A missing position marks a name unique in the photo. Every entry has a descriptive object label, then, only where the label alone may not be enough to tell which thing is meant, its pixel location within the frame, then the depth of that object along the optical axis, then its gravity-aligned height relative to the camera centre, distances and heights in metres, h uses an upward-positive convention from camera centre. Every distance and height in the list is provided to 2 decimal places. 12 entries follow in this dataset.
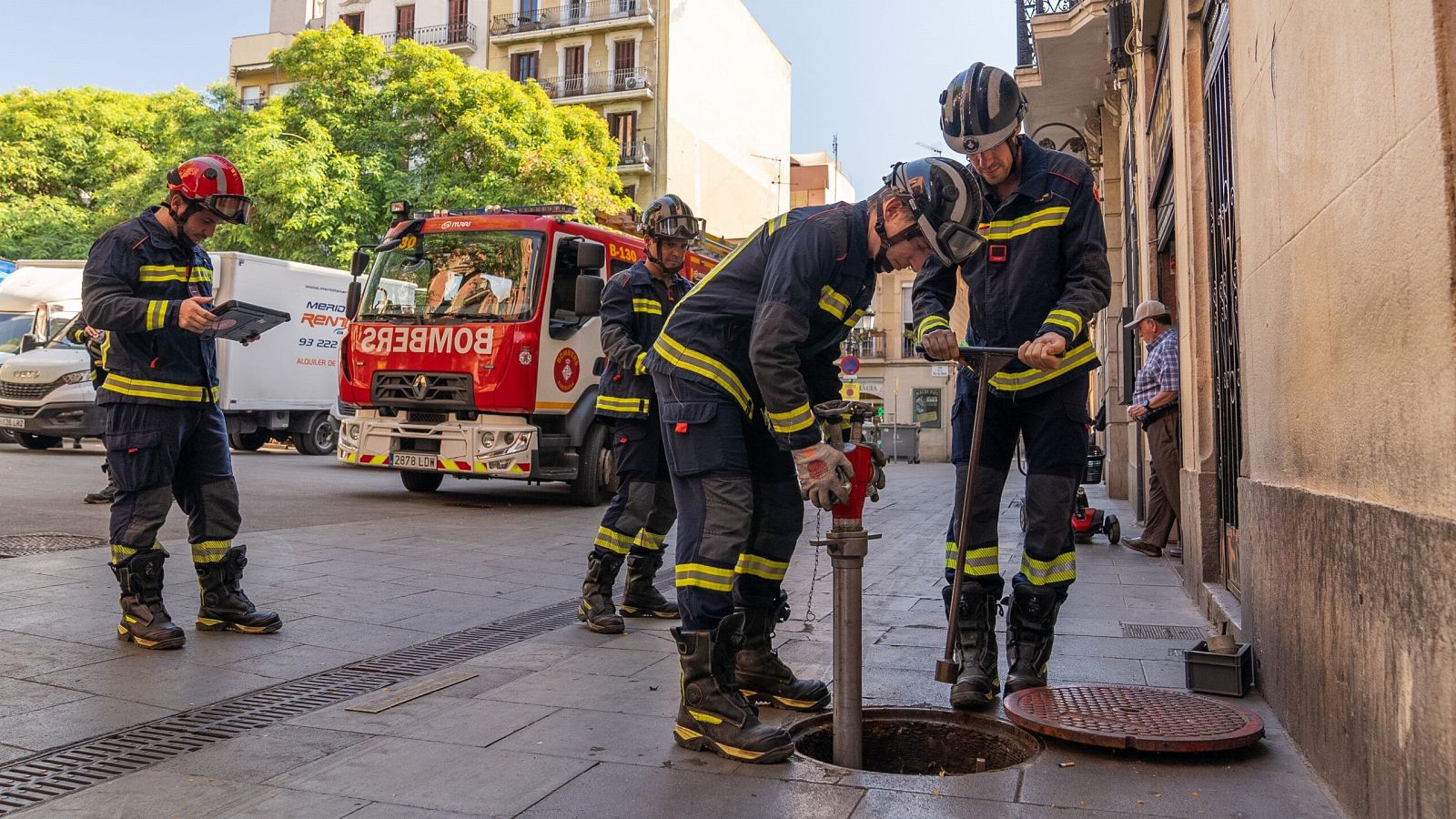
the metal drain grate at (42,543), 7.04 -0.57
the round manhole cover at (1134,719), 3.20 -0.76
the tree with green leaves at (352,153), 26.77 +8.27
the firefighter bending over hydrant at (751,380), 3.36 +0.26
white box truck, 17.05 +1.34
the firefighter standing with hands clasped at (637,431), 5.51 +0.16
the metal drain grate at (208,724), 3.05 -0.85
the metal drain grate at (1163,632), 5.07 -0.75
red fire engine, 11.03 +1.09
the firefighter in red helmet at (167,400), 4.72 +0.24
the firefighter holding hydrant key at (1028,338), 3.98 +0.46
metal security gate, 5.28 +0.86
